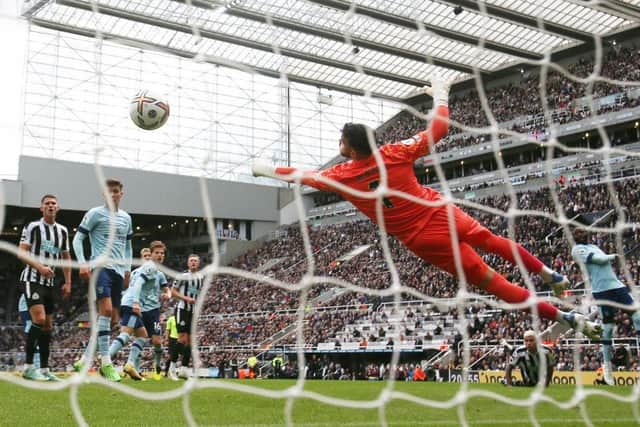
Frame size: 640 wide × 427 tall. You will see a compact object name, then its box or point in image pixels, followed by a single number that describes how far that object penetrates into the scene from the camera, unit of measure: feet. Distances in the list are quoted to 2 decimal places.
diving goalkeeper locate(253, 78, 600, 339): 14.85
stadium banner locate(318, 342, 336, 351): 67.14
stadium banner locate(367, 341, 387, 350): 62.59
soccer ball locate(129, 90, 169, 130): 26.21
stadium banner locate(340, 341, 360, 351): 64.75
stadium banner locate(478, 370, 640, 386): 35.81
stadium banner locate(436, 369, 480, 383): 49.60
